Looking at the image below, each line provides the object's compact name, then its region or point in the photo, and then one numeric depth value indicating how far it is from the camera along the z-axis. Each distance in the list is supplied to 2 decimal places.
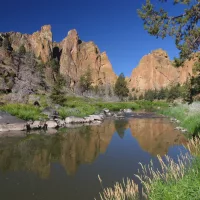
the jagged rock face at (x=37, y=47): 196.62
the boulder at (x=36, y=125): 23.73
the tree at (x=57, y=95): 43.00
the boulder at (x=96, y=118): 33.38
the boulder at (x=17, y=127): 22.04
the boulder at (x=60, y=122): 26.14
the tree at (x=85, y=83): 112.03
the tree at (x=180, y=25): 11.77
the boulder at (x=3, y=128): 21.44
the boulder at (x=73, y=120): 29.19
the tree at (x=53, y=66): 134.50
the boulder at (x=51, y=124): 24.95
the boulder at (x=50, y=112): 28.06
